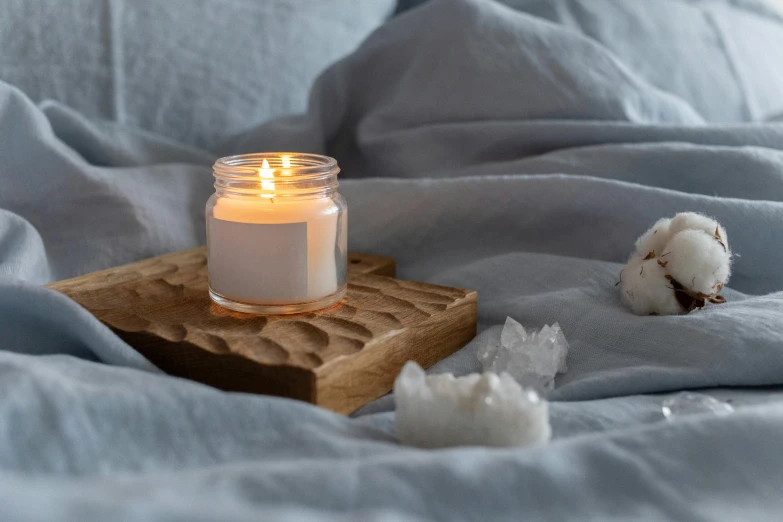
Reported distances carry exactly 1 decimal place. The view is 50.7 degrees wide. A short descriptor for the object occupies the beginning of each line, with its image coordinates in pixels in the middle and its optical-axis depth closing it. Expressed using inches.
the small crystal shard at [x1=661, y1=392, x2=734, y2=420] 24.9
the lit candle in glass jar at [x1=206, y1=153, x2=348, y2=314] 30.7
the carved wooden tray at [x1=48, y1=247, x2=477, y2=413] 26.2
